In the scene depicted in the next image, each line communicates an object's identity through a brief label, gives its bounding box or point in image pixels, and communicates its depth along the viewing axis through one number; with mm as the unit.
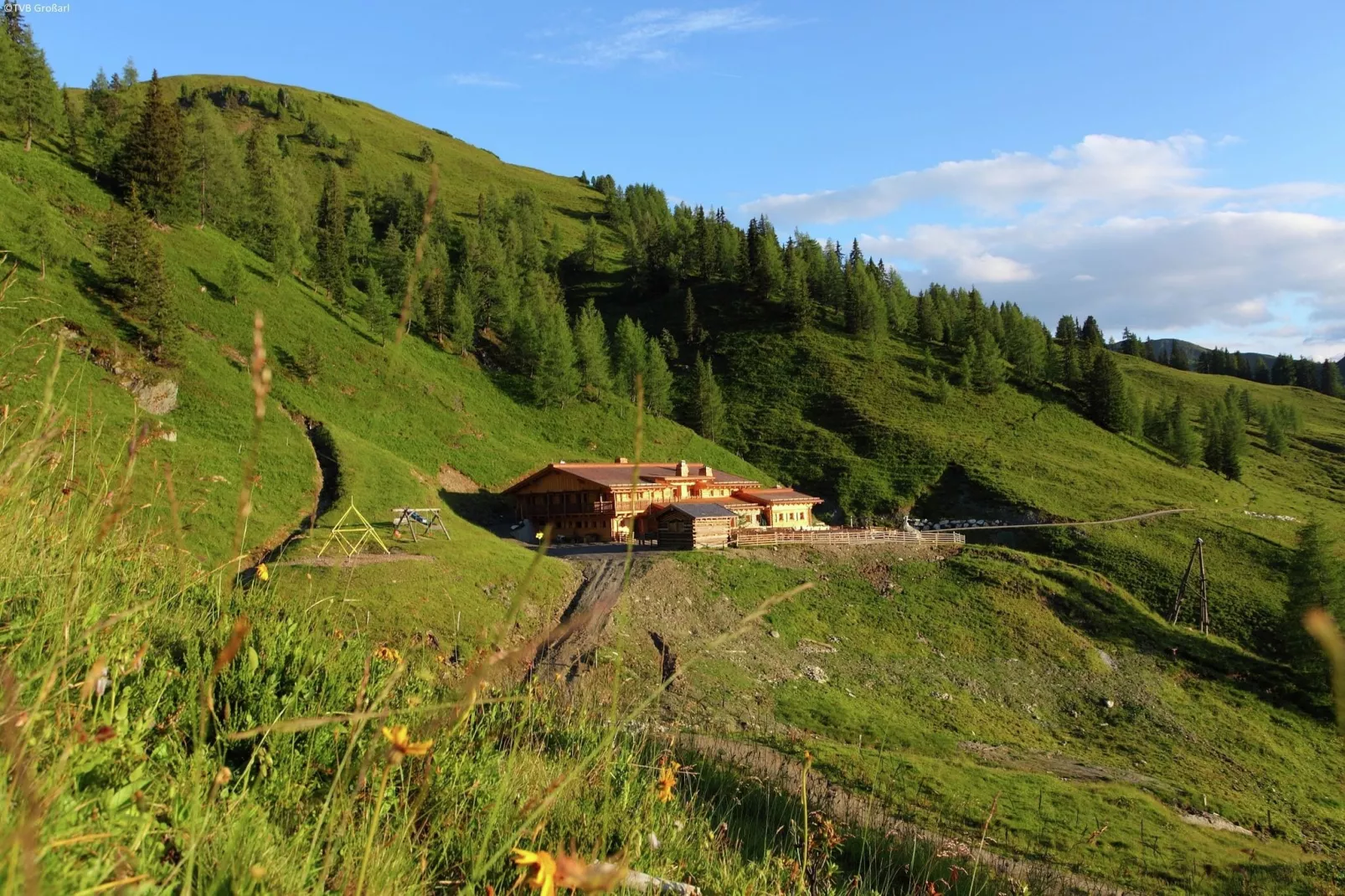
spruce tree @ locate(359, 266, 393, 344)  68312
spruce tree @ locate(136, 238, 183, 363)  43188
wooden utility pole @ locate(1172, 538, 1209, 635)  46531
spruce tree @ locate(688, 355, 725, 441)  87000
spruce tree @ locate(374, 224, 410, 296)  79062
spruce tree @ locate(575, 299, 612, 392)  78750
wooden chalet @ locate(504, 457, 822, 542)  49375
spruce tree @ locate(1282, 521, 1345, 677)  42269
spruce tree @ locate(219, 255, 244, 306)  56250
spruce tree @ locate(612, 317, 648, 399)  83500
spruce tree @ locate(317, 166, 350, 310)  72125
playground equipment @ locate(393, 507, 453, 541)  36781
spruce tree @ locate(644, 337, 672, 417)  82125
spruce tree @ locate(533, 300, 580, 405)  73375
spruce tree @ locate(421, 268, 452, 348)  74500
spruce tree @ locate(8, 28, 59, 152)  64500
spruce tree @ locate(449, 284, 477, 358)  75188
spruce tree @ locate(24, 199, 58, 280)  42841
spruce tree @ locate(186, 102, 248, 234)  72312
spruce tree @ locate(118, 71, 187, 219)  61750
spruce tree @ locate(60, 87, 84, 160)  72312
